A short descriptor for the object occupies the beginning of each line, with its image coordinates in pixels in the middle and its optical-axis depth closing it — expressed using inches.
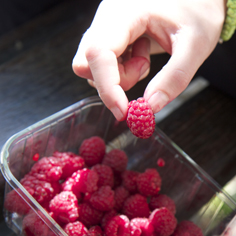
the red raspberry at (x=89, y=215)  15.7
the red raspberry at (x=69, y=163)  16.4
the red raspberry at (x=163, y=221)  15.6
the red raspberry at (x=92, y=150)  16.9
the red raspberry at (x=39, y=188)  15.2
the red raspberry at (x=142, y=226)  15.4
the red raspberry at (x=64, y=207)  15.3
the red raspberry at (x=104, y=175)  16.3
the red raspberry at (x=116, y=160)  16.9
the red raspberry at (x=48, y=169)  15.8
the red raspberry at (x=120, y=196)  16.3
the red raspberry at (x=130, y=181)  16.7
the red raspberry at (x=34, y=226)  14.3
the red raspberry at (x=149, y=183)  16.4
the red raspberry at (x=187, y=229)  15.8
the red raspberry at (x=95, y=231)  15.0
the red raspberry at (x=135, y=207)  16.0
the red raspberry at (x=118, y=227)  15.1
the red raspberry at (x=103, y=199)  15.5
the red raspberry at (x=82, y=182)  15.8
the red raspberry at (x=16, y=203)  14.6
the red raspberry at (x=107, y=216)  15.6
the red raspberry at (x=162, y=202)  16.3
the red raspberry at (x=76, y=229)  14.9
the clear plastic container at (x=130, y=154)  15.9
